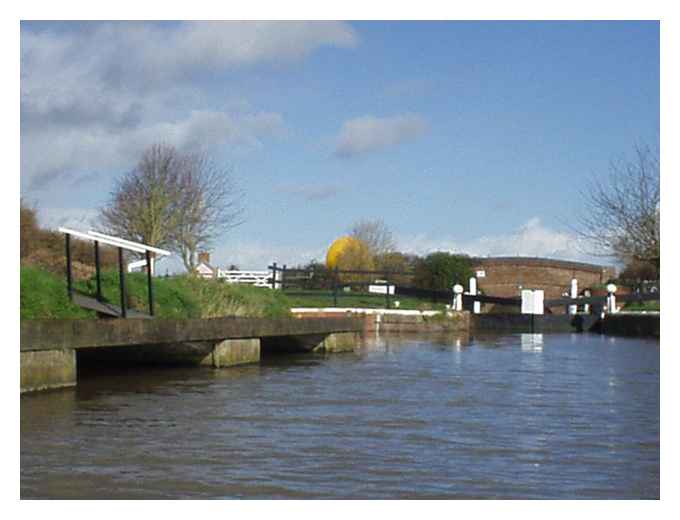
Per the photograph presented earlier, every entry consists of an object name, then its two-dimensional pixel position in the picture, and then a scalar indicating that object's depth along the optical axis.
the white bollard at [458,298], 30.70
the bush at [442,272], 37.31
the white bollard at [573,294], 34.22
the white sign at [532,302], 32.22
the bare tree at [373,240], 48.50
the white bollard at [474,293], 33.16
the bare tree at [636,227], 28.45
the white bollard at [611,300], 31.70
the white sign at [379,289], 33.87
